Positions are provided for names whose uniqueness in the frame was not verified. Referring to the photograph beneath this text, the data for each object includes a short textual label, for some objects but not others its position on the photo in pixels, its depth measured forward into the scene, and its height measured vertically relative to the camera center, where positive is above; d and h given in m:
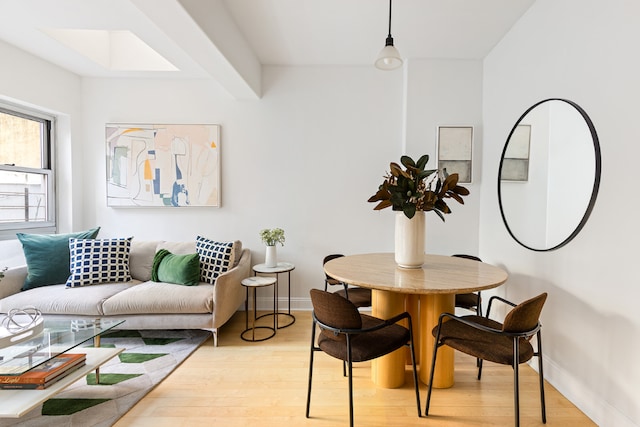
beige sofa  2.46 -0.86
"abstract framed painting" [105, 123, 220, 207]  3.37 +0.39
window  2.96 +0.23
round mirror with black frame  1.80 +0.19
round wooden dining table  1.81 -0.68
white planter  3.06 -0.60
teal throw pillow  2.74 -0.59
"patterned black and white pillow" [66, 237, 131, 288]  2.75 -0.61
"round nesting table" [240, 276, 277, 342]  2.76 -1.20
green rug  1.76 -1.28
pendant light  2.01 +0.95
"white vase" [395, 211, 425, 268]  2.00 -0.26
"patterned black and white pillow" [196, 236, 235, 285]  2.89 -0.60
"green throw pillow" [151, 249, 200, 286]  2.78 -0.68
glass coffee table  1.50 -0.91
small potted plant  3.07 -0.45
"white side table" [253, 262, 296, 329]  2.94 -0.70
